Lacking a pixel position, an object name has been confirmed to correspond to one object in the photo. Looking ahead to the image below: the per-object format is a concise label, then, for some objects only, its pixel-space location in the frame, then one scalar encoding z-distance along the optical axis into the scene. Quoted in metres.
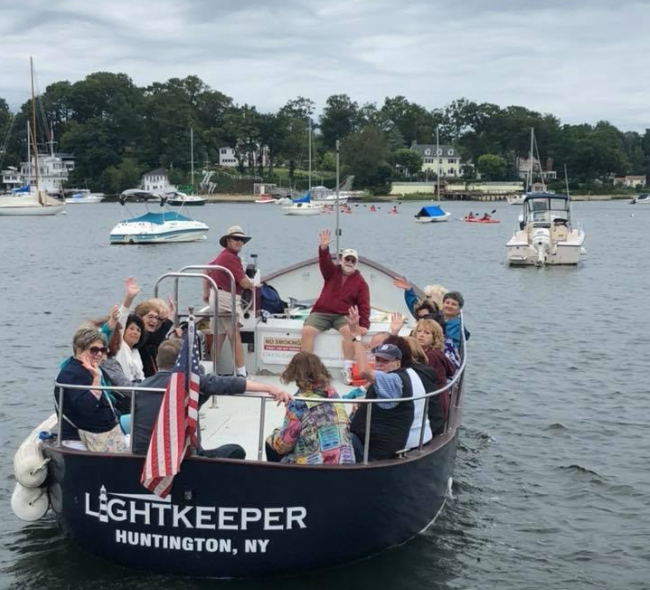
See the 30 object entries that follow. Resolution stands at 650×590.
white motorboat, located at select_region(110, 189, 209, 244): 51.50
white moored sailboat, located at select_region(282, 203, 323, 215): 91.12
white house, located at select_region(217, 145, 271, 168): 149.62
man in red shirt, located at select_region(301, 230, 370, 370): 10.97
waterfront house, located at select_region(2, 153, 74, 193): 140.62
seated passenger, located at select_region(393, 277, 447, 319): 10.90
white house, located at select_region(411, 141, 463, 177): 153.77
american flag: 6.68
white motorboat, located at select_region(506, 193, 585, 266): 37.94
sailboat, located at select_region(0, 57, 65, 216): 90.44
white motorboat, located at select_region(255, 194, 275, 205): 125.35
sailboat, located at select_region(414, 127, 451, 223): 77.19
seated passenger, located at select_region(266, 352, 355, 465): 6.96
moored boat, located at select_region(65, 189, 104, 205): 125.12
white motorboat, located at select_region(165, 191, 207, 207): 103.70
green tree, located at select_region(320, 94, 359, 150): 160.38
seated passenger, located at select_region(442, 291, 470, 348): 10.48
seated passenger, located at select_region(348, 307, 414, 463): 7.30
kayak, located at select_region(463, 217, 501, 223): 76.03
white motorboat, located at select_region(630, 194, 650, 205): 133.64
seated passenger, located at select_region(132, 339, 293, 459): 6.89
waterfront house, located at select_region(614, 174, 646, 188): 163.25
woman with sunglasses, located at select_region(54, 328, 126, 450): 7.31
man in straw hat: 10.70
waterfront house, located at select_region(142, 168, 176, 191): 135.50
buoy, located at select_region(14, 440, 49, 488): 7.67
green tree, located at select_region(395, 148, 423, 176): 146.25
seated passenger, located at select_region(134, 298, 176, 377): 9.41
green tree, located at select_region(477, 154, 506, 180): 146.25
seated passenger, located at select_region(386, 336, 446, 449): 7.44
